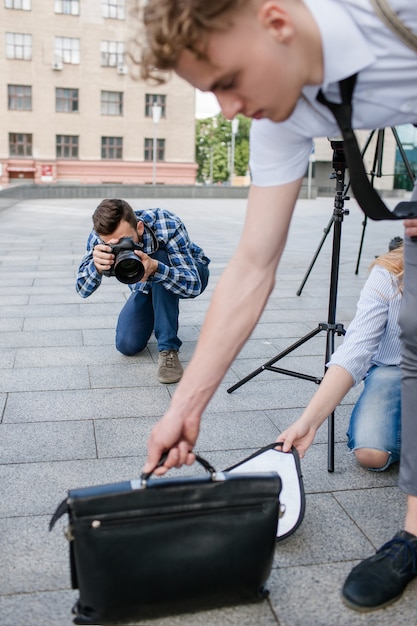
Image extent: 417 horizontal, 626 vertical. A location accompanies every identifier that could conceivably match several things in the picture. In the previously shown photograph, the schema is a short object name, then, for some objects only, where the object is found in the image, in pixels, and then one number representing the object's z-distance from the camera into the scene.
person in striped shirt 2.53
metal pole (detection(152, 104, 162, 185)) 31.05
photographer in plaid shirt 3.75
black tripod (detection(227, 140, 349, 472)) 2.81
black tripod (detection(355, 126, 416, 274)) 4.40
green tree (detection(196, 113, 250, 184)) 68.50
